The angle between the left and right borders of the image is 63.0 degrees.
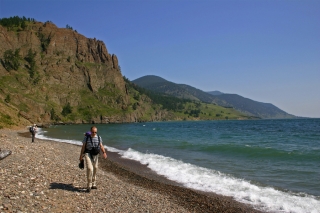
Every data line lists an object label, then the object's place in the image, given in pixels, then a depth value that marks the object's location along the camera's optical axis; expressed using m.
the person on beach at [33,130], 32.06
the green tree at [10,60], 135.30
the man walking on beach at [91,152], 11.70
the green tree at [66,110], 147.12
